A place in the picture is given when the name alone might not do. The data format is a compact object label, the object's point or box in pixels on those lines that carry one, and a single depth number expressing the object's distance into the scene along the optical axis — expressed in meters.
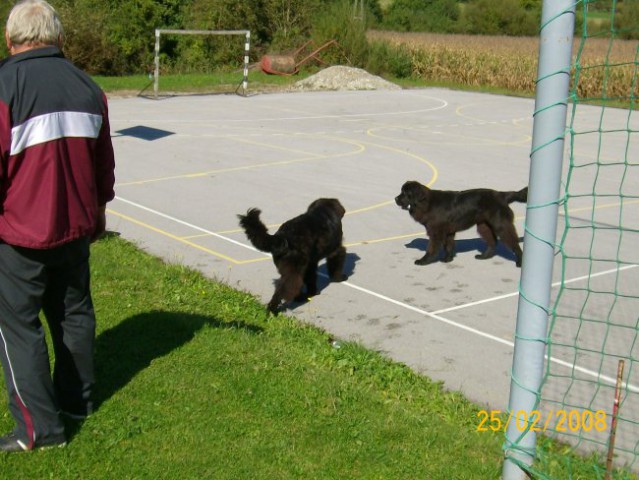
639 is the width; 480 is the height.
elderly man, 3.87
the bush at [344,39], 37.22
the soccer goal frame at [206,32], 27.37
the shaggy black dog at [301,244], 7.41
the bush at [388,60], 37.70
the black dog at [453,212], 9.51
